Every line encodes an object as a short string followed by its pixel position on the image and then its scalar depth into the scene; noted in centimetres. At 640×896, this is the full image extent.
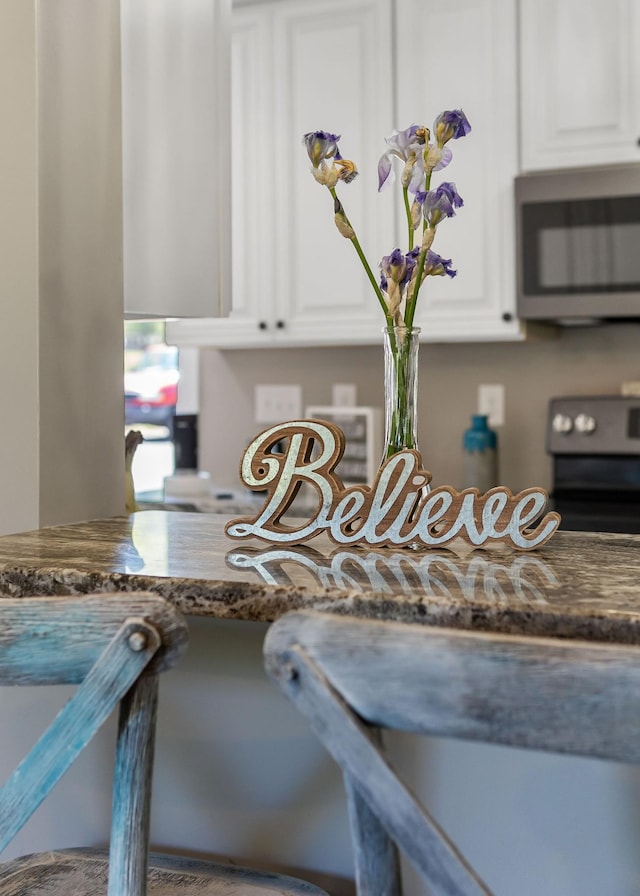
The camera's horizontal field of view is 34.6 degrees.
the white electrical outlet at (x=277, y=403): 343
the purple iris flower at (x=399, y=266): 109
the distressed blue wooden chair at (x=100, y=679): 66
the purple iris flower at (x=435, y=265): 110
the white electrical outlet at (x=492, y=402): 314
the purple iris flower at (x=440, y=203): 107
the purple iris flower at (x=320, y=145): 108
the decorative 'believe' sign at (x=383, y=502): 100
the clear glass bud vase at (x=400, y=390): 109
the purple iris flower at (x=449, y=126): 105
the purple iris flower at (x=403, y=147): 108
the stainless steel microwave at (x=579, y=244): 257
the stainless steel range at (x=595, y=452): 273
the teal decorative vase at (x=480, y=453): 305
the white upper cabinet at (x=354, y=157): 279
